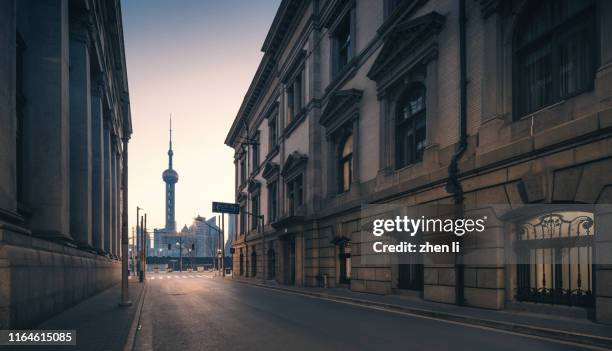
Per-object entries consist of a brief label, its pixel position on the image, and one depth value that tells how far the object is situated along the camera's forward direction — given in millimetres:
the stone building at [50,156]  9070
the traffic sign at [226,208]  35219
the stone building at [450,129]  9633
